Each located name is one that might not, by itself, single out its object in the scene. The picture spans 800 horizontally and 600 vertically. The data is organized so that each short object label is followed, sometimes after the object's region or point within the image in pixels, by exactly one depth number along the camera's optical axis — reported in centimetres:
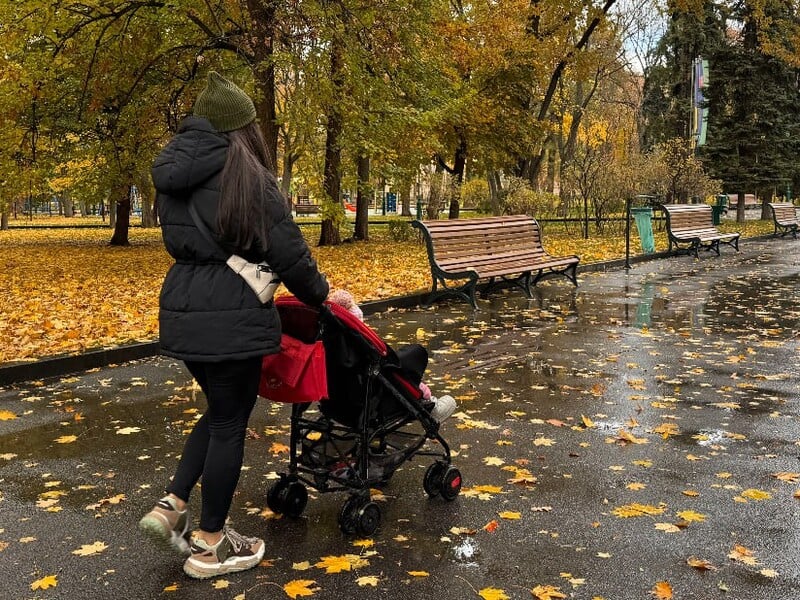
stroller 353
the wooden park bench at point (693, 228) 1844
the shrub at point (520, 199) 2430
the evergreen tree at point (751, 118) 3284
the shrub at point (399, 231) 2527
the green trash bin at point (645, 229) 1872
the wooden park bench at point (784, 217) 2645
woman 313
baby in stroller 392
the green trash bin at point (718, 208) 3136
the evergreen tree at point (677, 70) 3731
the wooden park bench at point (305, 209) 5906
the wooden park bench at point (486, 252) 1078
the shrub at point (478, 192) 4056
